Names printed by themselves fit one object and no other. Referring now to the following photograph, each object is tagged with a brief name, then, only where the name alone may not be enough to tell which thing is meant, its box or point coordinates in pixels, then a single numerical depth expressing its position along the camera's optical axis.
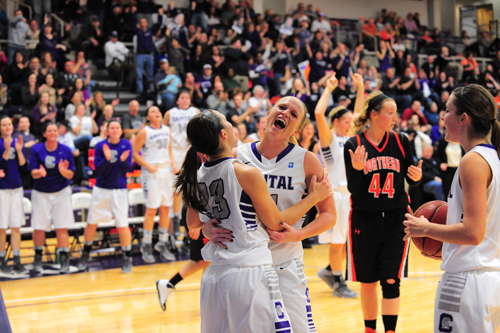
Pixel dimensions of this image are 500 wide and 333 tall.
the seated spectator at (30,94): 10.50
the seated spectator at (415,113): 13.11
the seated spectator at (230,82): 12.89
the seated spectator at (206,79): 12.58
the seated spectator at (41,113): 10.08
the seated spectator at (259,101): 12.23
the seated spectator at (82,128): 10.25
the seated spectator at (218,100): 11.90
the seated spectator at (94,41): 13.09
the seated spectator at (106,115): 10.30
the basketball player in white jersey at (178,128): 9.10
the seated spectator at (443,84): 16.23
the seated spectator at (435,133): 13.02
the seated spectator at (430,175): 10.85
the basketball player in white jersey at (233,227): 2.49
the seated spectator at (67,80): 11.18
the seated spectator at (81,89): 11.02
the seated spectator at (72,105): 10.65
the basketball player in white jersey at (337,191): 6.02
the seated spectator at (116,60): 12.74
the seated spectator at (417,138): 11.57
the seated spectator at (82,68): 11.70
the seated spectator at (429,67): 16.71
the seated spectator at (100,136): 9.25
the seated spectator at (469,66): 17.67
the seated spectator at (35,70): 10.77
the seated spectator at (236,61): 13.98
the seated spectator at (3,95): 10.59
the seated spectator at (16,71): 11.19
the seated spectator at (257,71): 13.59
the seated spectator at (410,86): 15.08
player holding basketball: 2.36
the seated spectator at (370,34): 17.47
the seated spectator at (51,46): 11.90
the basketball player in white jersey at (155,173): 8.12
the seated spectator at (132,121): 10.33
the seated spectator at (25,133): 8.90
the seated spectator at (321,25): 17.09
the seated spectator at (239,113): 11.55
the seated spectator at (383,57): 16.36
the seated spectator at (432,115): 14.33
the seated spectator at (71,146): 9.72
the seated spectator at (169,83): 11.90
